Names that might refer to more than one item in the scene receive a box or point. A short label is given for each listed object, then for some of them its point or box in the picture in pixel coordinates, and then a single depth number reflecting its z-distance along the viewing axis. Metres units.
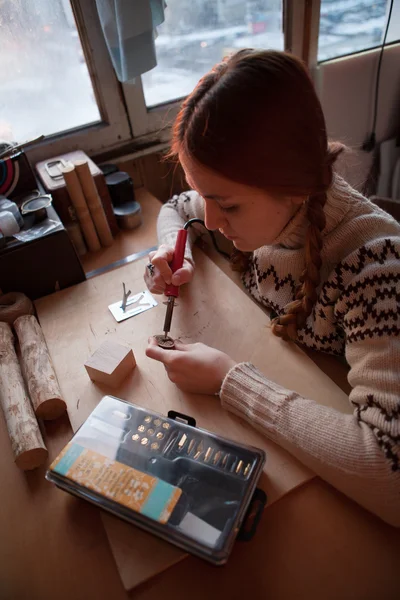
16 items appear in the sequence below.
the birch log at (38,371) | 0.70
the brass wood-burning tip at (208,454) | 0.58
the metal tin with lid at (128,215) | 1.14
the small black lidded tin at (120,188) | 1.16
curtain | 1.00
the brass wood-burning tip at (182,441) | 0.59
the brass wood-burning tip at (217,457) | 0.57
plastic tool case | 0.52
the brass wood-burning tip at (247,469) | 0.56
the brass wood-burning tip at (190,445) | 0.59
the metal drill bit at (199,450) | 0.58
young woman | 0.57
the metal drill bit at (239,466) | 0.56
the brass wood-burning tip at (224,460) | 0.57
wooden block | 0.71
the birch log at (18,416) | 0.63
